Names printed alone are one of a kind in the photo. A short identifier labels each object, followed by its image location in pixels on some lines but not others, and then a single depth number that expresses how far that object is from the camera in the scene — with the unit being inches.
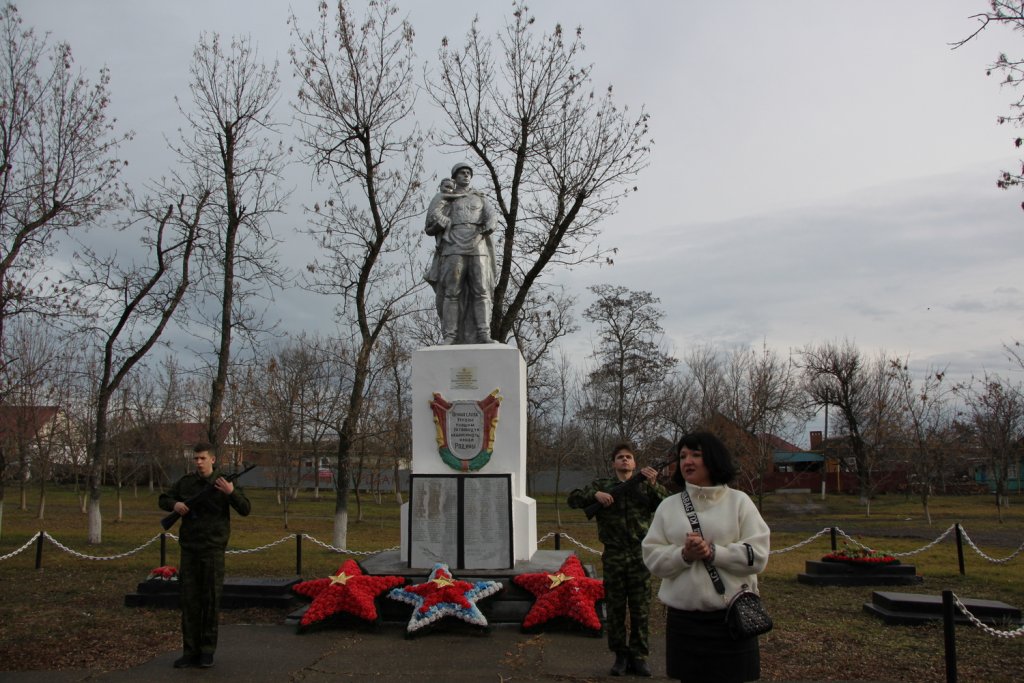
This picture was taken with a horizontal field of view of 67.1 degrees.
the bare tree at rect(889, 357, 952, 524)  1004.6
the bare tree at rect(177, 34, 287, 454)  655.1
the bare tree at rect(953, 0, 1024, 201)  306.5
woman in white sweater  130.0
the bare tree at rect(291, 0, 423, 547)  637.9
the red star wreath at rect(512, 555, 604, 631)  268.2
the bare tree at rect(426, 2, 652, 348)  641.6
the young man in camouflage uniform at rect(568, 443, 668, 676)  220.4
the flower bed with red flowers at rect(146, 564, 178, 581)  339.0
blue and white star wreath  267.3
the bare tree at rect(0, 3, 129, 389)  524.7
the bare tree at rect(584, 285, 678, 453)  1123.3
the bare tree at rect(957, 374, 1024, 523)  1016.9
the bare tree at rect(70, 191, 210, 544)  685.3
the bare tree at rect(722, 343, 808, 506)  1083.0
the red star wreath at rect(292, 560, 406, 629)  274.2
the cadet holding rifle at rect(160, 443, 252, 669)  230.7
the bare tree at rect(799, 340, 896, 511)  1277.1
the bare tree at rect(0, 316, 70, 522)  776.9
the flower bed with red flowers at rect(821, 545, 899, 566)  409.1
